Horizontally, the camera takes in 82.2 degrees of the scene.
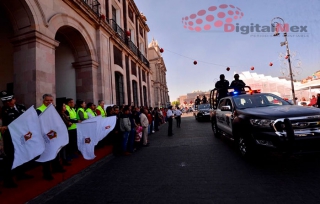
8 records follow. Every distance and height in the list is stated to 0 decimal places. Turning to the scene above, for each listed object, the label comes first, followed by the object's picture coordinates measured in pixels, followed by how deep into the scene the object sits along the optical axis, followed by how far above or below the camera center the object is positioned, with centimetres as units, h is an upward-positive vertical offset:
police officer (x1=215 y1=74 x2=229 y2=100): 846 +99
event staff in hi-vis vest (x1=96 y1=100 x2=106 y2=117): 761 +16
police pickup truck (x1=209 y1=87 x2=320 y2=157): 353 -48
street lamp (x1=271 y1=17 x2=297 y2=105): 1864 +615
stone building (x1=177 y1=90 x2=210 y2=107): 15825 +1152
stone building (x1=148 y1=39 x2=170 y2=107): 3982 +823
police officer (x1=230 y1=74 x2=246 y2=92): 827 +98
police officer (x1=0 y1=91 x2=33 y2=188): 358 -38
